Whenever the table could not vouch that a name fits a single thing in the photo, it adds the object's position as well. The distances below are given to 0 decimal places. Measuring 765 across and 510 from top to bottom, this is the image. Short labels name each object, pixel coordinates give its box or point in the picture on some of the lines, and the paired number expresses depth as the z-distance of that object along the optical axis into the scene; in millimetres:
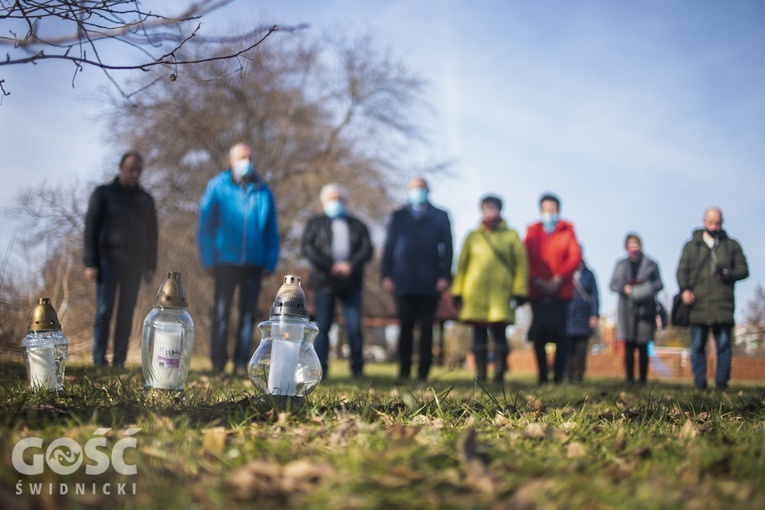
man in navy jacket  7855
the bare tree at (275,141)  16281
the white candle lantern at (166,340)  3502
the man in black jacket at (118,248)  6672
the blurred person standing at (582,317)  11055
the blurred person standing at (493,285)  7891
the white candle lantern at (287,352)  3076
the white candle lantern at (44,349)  3541
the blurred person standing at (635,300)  9773
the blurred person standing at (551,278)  8141
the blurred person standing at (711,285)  7848
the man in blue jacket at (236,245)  7078
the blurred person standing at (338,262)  7844
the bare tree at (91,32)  2930
